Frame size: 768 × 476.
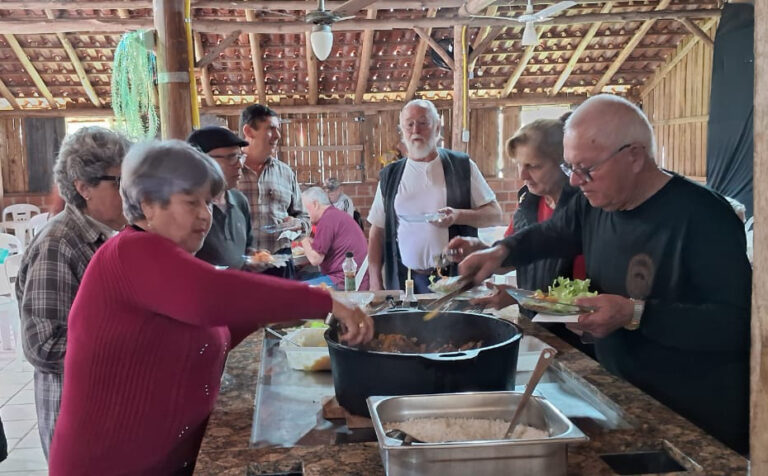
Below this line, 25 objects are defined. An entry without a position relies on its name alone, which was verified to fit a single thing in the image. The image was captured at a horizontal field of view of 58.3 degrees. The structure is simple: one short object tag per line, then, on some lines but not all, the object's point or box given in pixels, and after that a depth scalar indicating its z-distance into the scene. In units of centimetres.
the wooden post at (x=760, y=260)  97
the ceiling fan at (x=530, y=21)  670
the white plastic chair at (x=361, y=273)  419
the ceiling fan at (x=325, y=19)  461
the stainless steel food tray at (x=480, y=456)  117
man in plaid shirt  427
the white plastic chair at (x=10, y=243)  683
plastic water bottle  357
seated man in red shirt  489
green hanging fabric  361
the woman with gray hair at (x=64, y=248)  196
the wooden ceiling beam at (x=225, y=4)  831
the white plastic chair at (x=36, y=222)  845
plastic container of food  199
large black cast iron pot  150
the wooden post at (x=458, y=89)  853
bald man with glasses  175
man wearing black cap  328
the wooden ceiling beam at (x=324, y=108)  1150
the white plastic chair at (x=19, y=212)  1086
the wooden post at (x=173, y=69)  359
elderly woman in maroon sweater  143
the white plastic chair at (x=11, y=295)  568
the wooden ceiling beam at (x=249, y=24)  895
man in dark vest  391
